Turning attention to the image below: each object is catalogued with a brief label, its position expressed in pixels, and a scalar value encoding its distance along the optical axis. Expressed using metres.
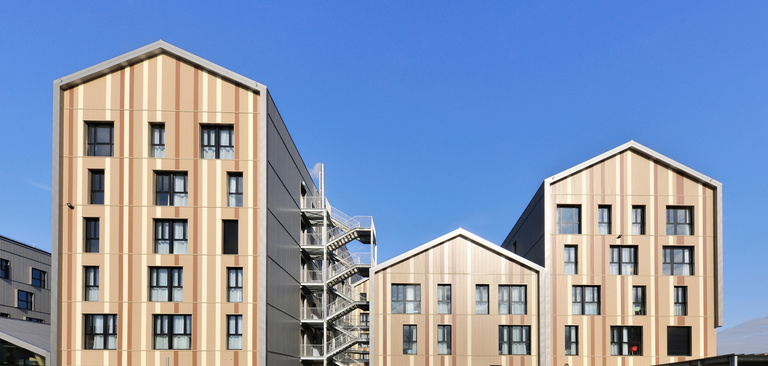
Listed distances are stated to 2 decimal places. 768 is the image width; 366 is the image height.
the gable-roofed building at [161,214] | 34.91
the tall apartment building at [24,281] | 56.38
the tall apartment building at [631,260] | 41.06
